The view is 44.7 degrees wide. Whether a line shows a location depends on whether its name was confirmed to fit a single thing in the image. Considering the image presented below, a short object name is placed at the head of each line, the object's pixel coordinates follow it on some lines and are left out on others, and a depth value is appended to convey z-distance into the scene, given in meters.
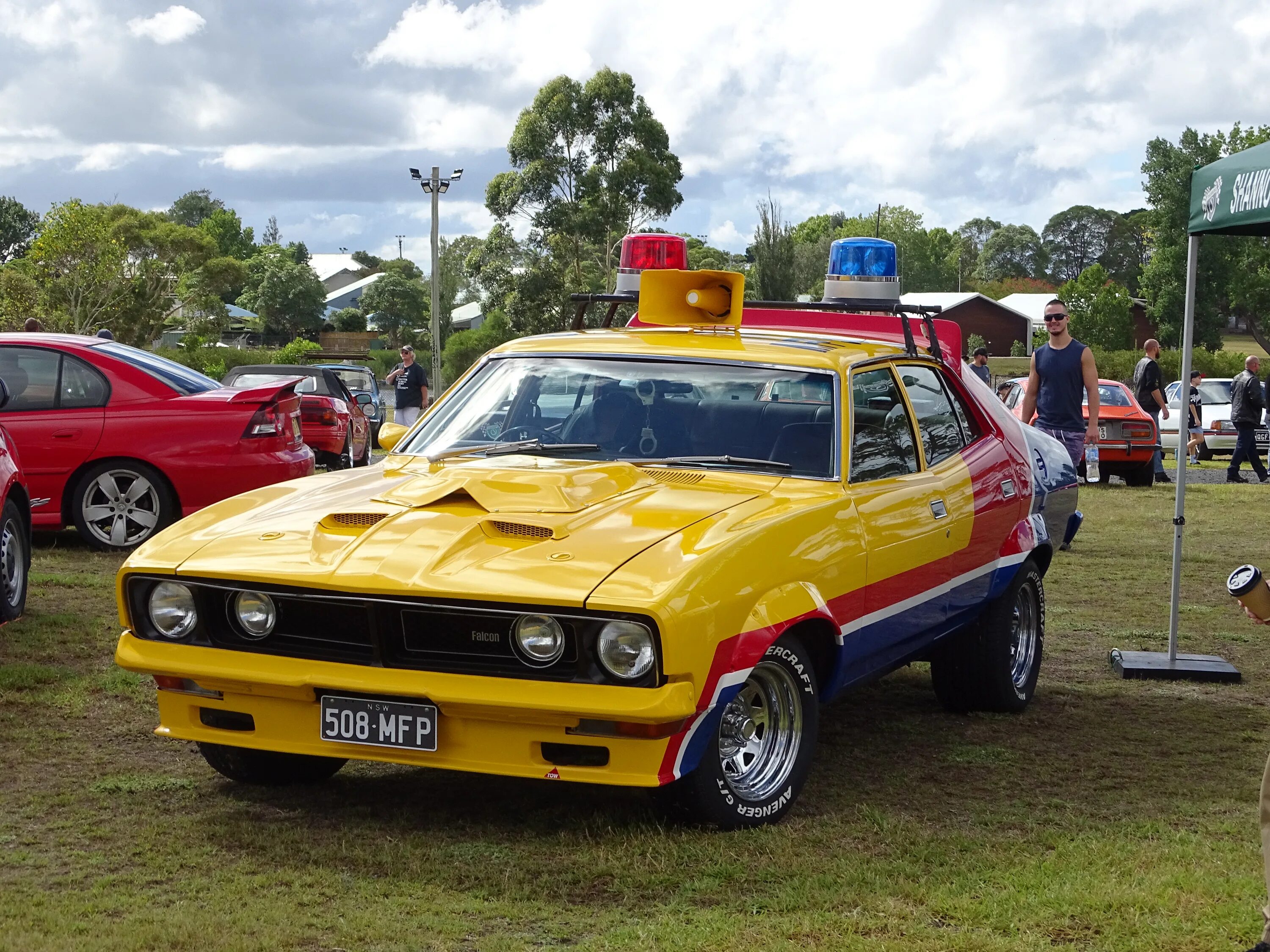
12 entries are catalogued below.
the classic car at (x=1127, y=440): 19.31
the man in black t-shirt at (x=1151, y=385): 19.94
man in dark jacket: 21.03
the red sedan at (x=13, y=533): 7.61
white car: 26.86
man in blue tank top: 10.70
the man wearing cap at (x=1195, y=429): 22.66
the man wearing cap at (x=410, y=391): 21.08
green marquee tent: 6.65
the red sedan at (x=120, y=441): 10.38
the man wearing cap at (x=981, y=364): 22.48
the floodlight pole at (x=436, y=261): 41.50
